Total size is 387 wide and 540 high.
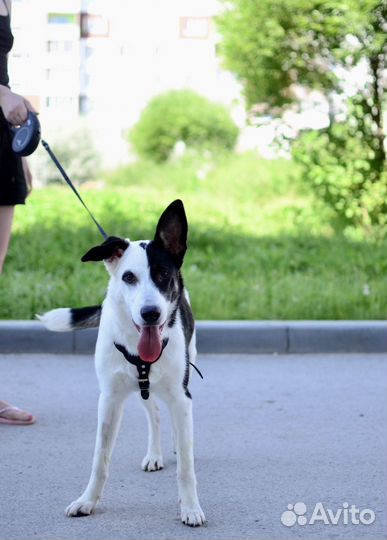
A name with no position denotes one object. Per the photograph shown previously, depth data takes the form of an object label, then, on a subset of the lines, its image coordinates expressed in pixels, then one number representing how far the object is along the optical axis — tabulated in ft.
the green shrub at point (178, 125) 101.86
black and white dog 11.44
